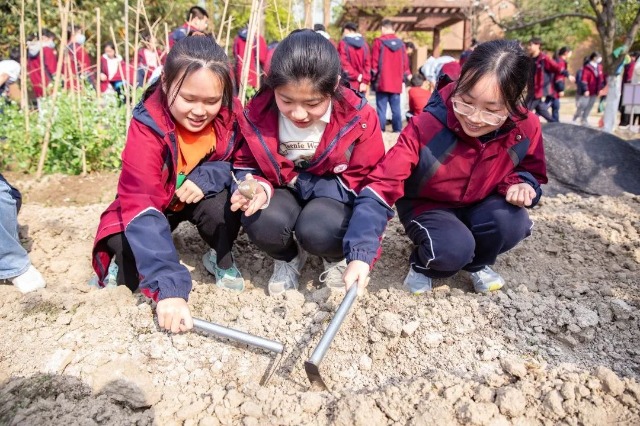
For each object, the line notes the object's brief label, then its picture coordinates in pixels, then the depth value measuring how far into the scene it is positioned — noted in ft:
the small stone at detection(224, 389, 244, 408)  4.79
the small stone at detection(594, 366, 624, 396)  4.37
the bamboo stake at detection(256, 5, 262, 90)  15.17
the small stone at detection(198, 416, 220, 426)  4.61
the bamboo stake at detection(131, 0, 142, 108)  12.54
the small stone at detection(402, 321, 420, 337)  5.70
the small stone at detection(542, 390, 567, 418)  4.35
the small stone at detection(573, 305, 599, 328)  5.69
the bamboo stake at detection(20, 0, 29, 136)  14.01
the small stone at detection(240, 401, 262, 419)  4.67
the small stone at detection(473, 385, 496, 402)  4.51
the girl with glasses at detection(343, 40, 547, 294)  5.74
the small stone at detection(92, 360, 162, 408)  4.98
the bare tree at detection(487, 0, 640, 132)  19.02
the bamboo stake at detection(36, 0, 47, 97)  13.71
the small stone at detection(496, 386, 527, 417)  4.39
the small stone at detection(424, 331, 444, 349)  5.60
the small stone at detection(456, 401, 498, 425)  4.33
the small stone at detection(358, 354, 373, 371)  5.49
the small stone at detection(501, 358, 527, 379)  4.81
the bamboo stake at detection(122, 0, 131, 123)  12.47
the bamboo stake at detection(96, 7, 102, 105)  14.30
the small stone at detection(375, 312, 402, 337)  5.69
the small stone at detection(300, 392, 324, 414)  4.66
